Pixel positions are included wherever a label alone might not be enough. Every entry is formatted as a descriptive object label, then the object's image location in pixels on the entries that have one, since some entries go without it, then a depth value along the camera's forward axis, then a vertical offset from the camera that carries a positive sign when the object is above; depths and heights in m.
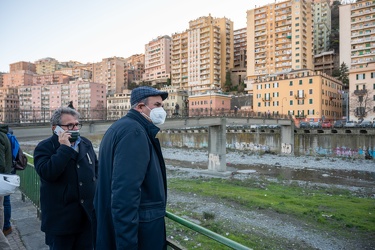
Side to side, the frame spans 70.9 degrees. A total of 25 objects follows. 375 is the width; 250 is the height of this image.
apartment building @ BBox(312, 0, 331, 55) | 92.50 +32.19
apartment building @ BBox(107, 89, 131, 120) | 87.07 +7.15
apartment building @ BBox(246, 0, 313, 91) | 76.89 +25.74
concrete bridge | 18.09 -0.55
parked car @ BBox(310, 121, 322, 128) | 41.73 -0.69
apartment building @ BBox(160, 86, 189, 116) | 79.88 +6.80
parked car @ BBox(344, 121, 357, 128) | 37.89 -0.53
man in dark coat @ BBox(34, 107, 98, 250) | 2.92 -0.77
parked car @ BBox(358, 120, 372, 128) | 37.04 -0.76
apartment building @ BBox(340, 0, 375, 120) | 70.25 +24.21
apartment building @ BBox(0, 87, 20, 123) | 97.81 +9.32
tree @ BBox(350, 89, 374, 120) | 48.64 +3.38
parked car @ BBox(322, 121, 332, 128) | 40.98 -0.69
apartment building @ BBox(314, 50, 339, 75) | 80.56 +18.35
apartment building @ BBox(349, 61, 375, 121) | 49.09 +5.20
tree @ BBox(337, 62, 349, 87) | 69.31 +12.16
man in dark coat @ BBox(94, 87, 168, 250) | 2.02 -0.55
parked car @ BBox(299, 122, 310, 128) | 43.64 -0.71
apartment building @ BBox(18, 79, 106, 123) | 95.94 +10.39
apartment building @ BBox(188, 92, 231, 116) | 65.44 +5.28
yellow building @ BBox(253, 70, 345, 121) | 51.75 +5.40
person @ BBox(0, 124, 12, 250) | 3.82 -0.51
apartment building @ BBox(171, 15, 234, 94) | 92.94 +24.68
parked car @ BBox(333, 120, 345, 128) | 38.94 -0.66
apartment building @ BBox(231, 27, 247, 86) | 93.71 +24.81
